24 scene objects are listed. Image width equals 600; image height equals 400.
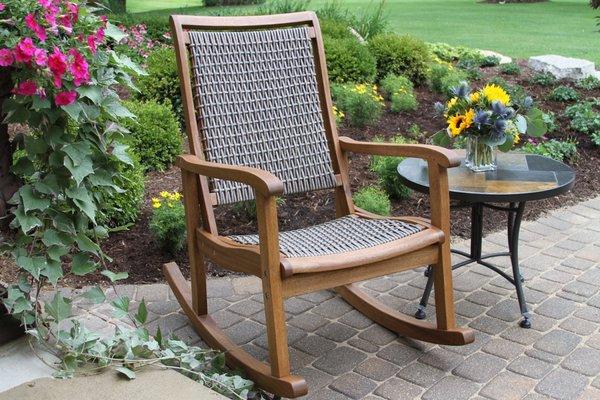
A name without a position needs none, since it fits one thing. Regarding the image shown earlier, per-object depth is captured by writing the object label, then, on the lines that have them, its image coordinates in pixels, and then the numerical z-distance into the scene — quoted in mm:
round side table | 2801
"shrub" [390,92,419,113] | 5512
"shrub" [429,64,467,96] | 5871
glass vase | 3133
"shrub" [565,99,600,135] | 5312
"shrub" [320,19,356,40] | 6508
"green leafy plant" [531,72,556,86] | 6406
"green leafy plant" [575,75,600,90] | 6309
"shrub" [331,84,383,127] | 5047
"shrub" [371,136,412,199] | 4215
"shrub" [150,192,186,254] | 3426
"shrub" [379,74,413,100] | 5738
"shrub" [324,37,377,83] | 5750
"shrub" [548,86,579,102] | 5953
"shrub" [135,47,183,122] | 5035
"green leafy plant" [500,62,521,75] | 6758
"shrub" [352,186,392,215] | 3850
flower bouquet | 2979
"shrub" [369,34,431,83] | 6234
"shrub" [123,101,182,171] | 4320
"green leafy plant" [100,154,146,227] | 3576
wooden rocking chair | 2359
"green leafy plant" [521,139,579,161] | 4789
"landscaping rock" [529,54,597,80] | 6594
